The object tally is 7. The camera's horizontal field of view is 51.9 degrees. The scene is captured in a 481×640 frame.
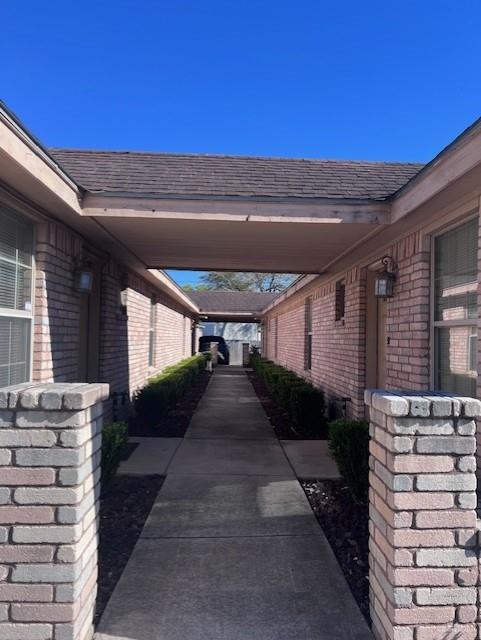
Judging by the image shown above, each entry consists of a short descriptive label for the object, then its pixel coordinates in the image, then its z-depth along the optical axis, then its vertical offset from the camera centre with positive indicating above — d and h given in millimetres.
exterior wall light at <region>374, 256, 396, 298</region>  5664 +587
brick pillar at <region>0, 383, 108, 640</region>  2309 -851
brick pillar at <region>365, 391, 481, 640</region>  2371 -892
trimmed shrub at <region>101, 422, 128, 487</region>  4312 -1056
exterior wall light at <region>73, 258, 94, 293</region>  5648 +612
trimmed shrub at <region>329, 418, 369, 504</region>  4344 -1096
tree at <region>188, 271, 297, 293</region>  50344 +5313
